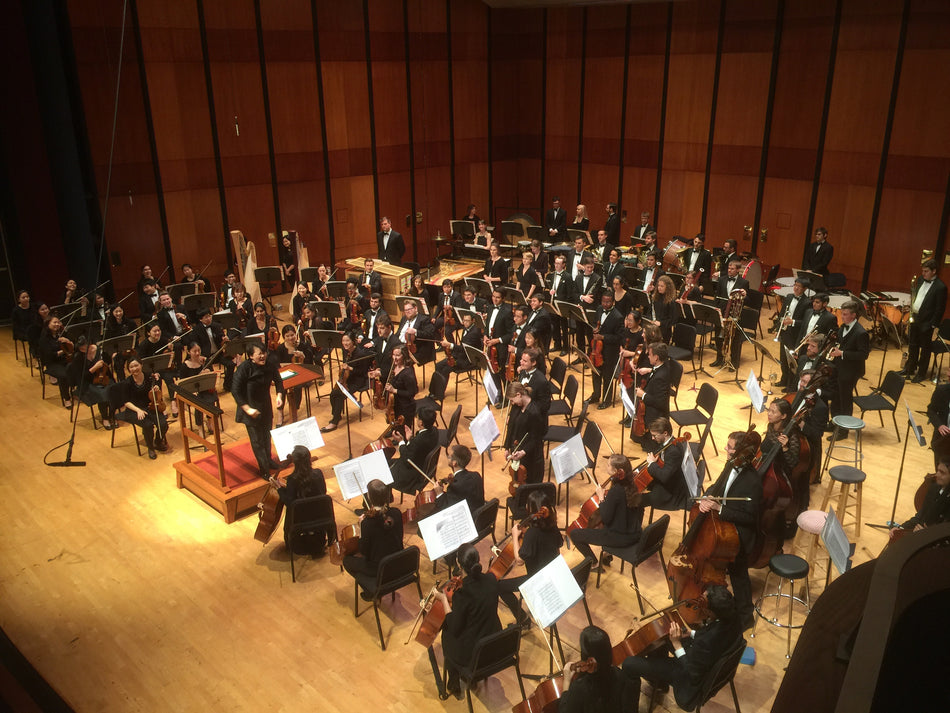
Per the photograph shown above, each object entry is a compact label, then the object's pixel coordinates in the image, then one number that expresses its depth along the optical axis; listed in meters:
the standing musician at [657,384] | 8.59
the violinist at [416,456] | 7.81
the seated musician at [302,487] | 7.11
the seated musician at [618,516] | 6.43
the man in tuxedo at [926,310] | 10.38
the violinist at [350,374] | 9.84
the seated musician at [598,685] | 4.33
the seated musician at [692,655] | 4.70
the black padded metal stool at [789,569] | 5.96
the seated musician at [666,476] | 6.84
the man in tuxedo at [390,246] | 15.19
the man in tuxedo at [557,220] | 17.09
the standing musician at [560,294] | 12.19
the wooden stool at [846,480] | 7.00
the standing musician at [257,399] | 8.42
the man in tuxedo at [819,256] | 13.45
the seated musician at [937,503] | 5.90
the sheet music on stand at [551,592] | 5.11
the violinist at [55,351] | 11.08
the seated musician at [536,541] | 5.93
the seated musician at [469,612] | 5.36
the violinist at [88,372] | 10.09
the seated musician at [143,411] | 9.56
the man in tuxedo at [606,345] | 10.26
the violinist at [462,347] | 10.70
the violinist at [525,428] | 7.75
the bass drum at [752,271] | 12.35
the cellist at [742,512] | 6.15
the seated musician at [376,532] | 6.20
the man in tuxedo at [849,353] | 9.11
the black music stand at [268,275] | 13.56
